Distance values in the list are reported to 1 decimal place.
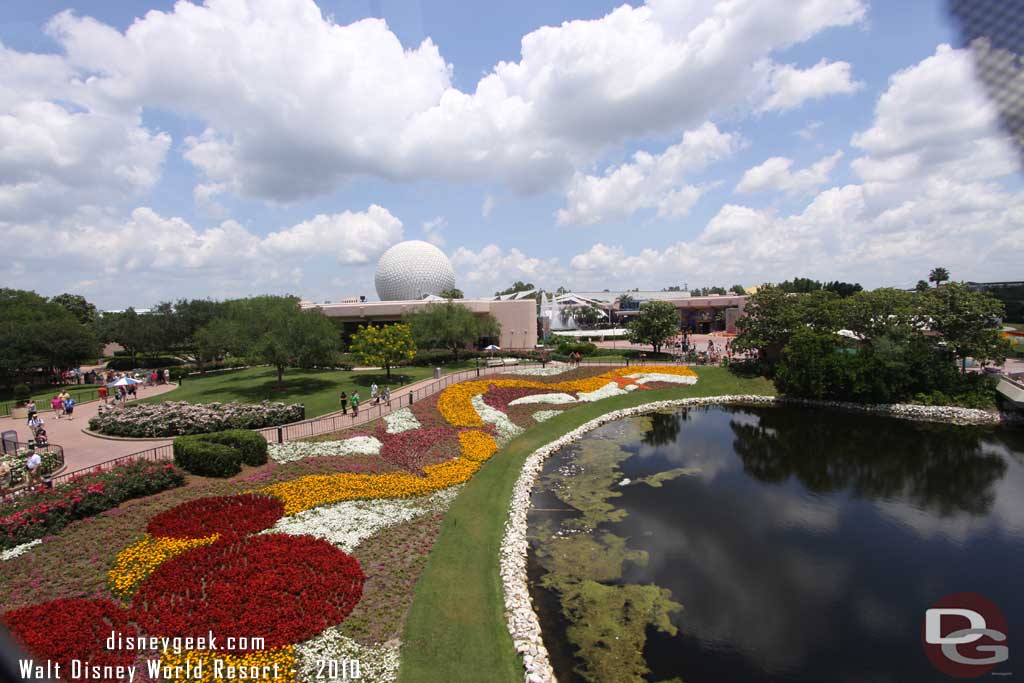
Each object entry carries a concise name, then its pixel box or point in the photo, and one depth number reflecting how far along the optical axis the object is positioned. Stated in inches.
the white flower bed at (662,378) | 1655.1
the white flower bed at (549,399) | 1360.7
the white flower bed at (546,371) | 1659.7
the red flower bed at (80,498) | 561.0
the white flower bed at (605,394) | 1444.4
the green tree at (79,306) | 3225.9
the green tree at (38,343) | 1562.5
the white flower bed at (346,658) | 413.1
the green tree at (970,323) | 1298.0
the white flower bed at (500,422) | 1097.4
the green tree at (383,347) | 1494.8
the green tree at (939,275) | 3303.4
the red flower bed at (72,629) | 389.7
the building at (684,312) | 3189.0
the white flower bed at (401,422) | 1047.1
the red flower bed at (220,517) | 588.1
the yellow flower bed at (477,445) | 957.7
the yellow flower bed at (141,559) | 487.9
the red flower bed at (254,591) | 438.9
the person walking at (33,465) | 715.4
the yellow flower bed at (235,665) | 393.7
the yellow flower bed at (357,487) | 705.6
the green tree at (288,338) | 1362.0
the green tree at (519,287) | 5059.1
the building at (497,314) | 2341.3
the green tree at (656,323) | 1977.1
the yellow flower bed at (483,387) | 1164.9
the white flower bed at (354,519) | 617.3
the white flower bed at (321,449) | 860.0
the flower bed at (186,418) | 961.5
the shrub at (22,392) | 1436.8
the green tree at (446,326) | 1886.1
